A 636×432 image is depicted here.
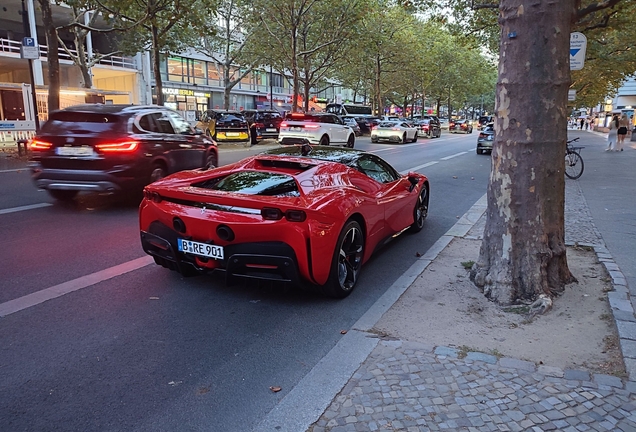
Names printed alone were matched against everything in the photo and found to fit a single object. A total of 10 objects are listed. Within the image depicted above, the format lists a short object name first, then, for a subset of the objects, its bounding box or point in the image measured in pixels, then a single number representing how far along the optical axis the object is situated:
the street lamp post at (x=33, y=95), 18.61
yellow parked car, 24.52
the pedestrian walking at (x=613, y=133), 23.21
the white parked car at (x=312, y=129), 21.03
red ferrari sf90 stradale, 4.16
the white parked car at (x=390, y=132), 29.94
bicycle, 13.74
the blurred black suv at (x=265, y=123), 28.98
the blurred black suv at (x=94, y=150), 7.95
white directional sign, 9.46
